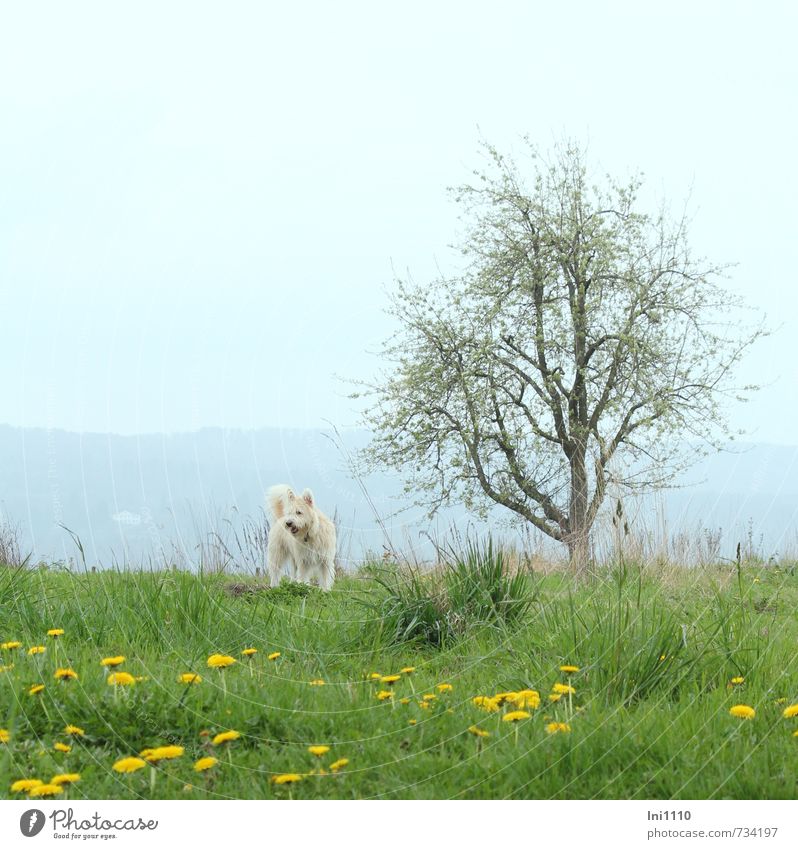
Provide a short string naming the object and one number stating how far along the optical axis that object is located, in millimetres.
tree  19641
